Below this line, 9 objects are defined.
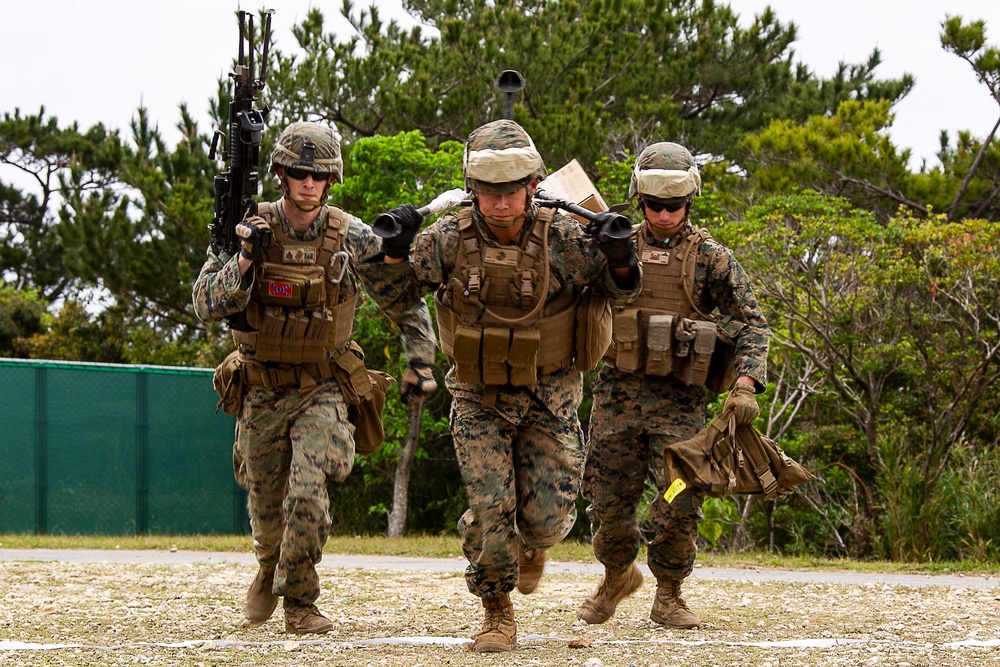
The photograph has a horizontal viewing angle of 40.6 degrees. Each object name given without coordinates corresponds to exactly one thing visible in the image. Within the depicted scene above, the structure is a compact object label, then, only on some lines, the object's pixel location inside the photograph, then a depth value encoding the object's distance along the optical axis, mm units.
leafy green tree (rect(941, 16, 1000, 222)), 20531
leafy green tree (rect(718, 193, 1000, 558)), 13852
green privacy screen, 16906
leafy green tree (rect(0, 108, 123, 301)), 34938
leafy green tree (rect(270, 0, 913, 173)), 24000
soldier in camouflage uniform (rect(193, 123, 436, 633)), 6176
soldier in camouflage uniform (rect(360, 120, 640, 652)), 5695
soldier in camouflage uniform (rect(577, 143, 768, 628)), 6504
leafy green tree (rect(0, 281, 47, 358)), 27453
